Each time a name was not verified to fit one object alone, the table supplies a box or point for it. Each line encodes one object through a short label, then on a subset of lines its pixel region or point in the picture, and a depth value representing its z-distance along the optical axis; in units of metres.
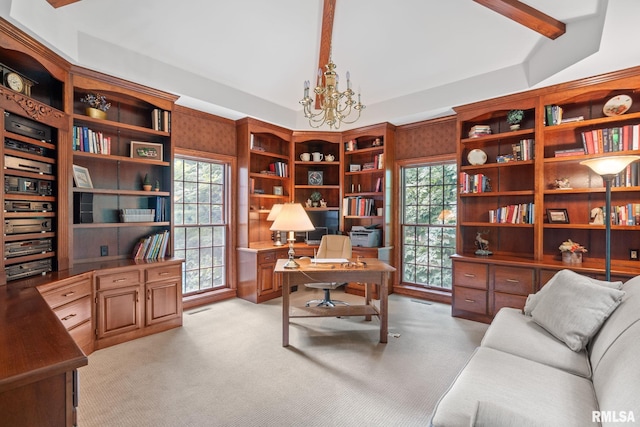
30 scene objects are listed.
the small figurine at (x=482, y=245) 3.94
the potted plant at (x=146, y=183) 3.62
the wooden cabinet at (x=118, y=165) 3.15
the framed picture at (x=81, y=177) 3.09
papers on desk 3.47
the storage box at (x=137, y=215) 3.43
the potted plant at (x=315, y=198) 5.47
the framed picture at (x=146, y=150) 3.57
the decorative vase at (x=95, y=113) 3.19
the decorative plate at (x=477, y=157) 4.05
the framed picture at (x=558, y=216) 3.51
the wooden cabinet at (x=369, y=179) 4.88
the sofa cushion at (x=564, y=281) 2.13
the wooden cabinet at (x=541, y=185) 3.19
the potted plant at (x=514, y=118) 3.74
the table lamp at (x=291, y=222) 3.25
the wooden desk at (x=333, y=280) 3.13
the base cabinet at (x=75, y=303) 2.47
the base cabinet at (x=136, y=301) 2.98
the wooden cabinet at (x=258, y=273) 4.45
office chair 4.19
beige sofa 1.28
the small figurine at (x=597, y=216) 3.29
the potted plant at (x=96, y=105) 3.20
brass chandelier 2.85
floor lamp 2.57
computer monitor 5.32
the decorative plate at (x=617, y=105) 3.16
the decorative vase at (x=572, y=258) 3.35
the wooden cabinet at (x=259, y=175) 4.63
